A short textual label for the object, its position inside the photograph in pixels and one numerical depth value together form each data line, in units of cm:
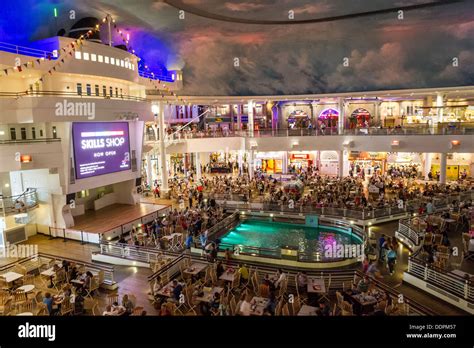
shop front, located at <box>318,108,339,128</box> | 3966
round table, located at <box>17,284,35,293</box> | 1011
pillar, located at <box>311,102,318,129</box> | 3968
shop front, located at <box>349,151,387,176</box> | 3077
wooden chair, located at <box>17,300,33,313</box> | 954
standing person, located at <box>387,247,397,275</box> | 1179
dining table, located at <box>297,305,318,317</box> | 840
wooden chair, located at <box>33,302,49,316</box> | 873
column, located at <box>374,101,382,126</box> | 3740
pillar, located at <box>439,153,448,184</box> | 2532
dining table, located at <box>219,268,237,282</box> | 1074
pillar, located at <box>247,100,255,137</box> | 3059
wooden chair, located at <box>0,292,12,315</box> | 911
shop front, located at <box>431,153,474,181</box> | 2797
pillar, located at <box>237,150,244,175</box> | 3134
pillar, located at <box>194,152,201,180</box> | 2997
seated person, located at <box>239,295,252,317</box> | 825
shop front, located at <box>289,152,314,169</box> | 3422
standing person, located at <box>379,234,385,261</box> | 1278
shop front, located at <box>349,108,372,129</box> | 3724
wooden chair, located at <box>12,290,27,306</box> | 1002
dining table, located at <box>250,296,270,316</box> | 850
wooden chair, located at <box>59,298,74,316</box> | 919
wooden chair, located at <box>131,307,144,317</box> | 855
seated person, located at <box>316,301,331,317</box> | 809
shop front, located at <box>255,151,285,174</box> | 3488
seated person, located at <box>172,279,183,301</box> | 959
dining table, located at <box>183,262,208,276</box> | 1130
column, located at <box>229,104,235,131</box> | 4140
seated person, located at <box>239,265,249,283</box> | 1104
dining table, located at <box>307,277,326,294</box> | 992
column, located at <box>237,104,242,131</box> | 3610
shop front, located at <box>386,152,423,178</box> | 2902
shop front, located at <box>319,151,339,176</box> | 3300
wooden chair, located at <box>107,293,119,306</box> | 985
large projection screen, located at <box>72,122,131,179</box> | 1717
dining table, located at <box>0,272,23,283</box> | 1075
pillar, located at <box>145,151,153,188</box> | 2628
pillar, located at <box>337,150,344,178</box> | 2872
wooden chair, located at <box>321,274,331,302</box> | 1015
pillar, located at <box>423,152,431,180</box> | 2833
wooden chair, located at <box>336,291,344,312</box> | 881
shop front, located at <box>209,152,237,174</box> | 3503
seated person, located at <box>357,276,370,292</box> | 988
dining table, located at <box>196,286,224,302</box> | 928
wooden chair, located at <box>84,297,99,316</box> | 948
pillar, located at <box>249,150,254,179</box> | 2897
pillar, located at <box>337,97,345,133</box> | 2948
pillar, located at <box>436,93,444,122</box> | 2725
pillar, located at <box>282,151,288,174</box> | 3409
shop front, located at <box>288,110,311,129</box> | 3950
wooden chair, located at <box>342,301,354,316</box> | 838
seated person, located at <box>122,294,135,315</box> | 871
